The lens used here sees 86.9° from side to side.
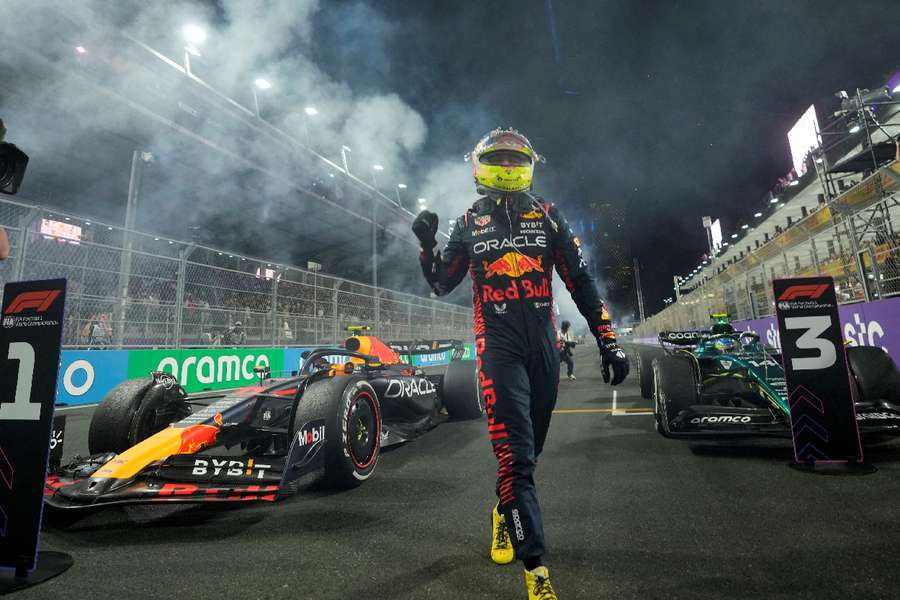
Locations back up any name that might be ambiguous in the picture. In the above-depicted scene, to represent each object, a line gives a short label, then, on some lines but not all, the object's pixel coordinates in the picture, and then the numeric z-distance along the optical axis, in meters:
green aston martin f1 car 3.45
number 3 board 3.10
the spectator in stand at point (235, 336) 9.36
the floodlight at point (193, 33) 11.43
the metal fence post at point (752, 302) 10.66
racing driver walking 1.78
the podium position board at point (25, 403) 1.95
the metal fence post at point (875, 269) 6.07
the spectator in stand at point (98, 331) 7.29
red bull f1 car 2.41
